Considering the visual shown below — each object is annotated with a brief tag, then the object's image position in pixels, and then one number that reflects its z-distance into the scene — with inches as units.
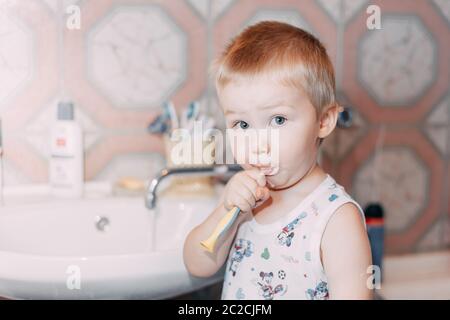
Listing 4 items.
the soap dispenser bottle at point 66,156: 36.6
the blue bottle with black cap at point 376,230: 43.3
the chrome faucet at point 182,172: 33.7
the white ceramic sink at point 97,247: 26.0
